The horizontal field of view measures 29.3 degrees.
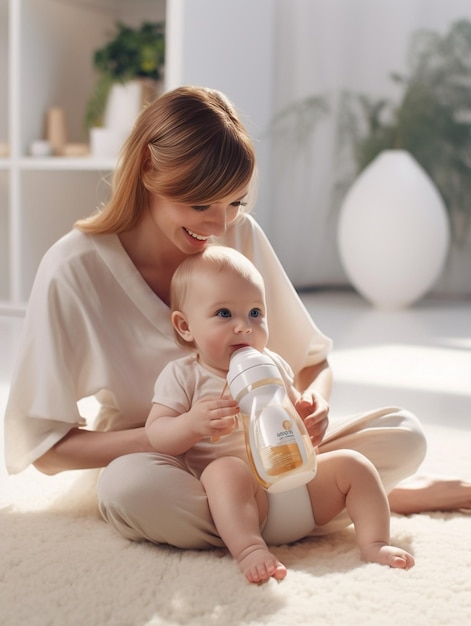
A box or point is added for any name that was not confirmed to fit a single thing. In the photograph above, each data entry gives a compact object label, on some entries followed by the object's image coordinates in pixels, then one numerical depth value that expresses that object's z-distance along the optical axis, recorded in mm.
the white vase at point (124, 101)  3256
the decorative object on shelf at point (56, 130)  3188
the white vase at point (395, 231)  3363
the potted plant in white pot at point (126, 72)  3268
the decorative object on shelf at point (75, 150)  3158
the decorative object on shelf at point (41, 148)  3105
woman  1053
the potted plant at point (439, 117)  3498
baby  994
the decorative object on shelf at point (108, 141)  3115
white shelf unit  3088
